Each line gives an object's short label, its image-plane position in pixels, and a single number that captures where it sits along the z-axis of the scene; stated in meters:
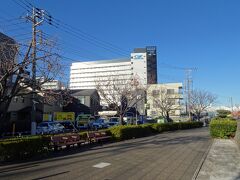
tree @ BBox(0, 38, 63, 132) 9.07
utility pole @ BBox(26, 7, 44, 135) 13.80
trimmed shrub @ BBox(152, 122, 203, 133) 23.28
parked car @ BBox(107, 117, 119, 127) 33.06
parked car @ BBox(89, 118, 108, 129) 30.61
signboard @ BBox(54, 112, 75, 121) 16.97
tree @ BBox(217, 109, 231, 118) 31.13
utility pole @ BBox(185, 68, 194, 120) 42.73
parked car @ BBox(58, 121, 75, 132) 30.90
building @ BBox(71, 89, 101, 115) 39.31
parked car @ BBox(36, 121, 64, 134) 24.86
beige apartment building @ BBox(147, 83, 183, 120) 63.91
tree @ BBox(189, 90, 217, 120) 50.82
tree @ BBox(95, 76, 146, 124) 23.76
